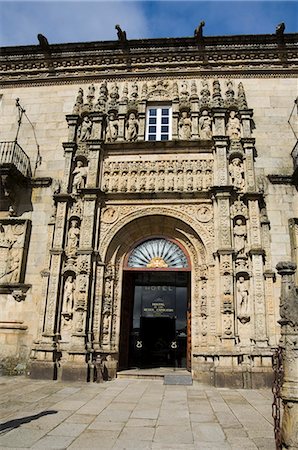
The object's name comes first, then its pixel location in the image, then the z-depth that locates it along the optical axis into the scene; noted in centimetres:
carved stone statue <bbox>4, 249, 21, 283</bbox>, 1065
